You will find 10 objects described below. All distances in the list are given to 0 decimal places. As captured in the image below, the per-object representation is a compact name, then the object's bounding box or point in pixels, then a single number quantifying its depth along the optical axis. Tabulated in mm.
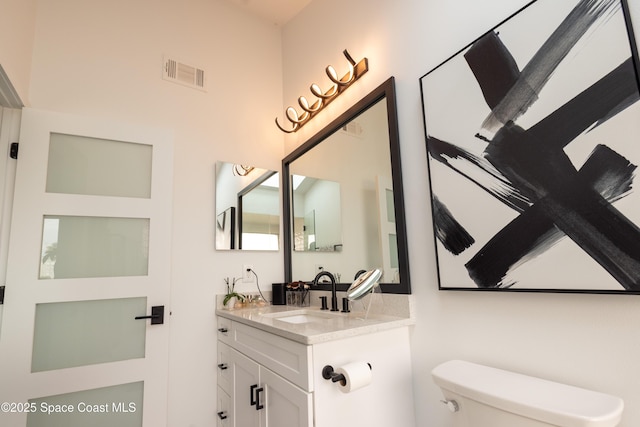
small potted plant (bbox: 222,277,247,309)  2083
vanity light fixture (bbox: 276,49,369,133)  1866
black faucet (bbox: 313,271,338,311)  1815
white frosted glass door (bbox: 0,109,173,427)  1614
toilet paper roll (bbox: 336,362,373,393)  1126
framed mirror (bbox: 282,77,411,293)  1575
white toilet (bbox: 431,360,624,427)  778
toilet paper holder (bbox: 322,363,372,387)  1143
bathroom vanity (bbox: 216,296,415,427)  1178
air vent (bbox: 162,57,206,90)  2230
